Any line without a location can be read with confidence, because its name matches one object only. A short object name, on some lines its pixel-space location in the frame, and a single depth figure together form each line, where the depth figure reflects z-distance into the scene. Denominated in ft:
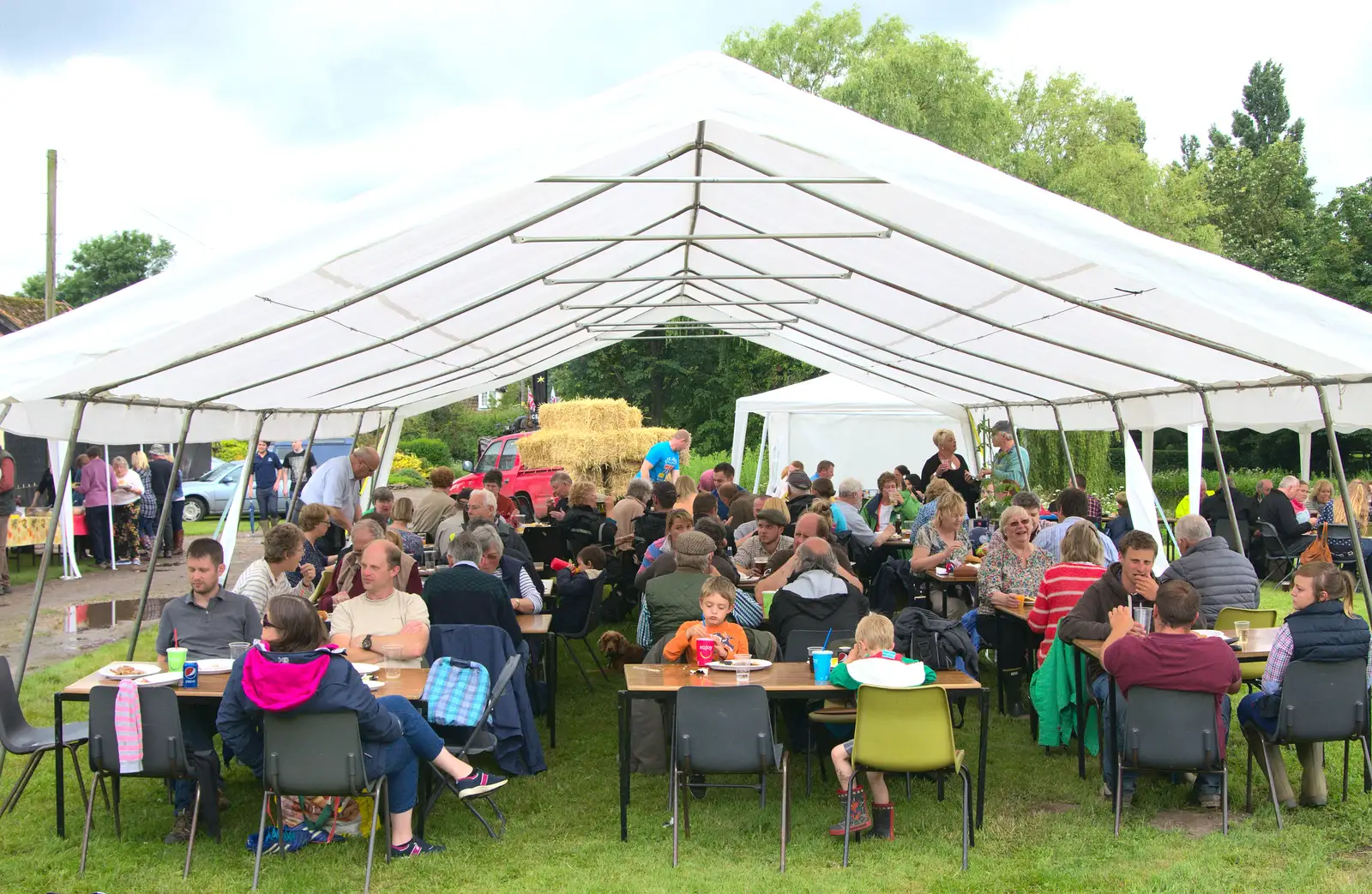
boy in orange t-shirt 17.01
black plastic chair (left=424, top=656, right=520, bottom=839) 16.05
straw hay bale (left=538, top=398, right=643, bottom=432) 71.51
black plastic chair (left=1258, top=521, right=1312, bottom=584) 39.75
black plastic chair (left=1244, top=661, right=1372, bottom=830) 15.55
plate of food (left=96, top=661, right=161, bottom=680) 15.46
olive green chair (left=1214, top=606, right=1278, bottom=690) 19.07
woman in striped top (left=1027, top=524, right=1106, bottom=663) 19.29
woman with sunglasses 13.43
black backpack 16.29
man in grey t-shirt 16.87
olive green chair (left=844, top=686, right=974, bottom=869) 14.44
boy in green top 15.19
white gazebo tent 54.60
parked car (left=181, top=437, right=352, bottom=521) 69.36
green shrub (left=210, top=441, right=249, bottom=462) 102.78
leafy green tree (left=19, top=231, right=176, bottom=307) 166.90
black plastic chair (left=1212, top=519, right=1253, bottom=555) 38.70
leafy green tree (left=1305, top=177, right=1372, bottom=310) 84.48
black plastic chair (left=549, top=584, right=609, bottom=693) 24.57
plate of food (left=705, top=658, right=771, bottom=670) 16.17
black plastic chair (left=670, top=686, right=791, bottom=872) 14.88
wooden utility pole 68.18
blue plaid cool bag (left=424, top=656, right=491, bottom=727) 15.80
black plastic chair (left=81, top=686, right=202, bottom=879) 14.48
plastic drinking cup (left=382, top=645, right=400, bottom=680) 17.02
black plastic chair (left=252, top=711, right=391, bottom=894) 13.66
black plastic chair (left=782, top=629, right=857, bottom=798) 18.06
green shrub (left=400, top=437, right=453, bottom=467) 113.19
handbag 37.19
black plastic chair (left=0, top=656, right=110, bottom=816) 15.61
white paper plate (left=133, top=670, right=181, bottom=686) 15.04
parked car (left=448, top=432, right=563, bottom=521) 62.10
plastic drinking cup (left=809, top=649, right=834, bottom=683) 15.61
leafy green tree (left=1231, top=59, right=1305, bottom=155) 158.10
